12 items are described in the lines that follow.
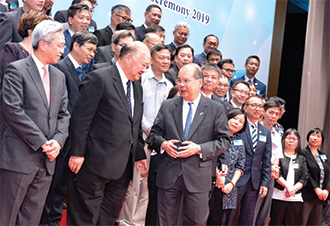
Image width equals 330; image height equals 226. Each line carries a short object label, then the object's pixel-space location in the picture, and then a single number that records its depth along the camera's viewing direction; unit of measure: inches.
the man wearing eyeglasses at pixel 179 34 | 216.7
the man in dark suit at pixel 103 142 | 115.6
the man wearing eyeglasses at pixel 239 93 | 194.3
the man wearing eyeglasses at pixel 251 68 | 252.2
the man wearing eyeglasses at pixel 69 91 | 129.8
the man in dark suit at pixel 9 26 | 138.6
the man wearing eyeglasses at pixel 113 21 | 188.2
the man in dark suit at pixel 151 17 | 211.6
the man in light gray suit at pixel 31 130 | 103.1
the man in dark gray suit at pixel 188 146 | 129.0
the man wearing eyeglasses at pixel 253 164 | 179.2
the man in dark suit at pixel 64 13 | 178.4
